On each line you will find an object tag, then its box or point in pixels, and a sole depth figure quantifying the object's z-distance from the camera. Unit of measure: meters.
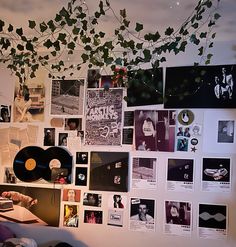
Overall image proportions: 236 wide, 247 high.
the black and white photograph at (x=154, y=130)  1.76
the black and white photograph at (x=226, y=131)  1.68
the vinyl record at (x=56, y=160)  1.90
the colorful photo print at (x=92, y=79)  1.89
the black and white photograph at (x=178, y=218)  1.71
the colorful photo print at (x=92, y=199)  1.85
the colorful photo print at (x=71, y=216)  1.87
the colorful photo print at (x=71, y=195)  1.88
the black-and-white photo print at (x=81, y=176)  1.87
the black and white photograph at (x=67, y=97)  1.91
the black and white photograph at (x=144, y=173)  1.77
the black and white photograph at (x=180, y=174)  1.72
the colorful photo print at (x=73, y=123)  1.90
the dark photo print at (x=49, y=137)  1.93
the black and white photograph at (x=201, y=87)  1.70
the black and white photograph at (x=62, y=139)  1.91
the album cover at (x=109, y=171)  1.81
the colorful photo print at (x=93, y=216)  1.84
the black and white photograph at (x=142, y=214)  1.76
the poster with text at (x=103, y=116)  1.84
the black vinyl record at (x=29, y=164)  1.93
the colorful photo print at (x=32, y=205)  1.90
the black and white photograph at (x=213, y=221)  1.67
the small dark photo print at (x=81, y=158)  1.88
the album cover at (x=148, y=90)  1.76
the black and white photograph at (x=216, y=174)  1.68
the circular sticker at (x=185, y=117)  1.74
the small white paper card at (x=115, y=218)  1.81
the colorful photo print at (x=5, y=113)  2.01
